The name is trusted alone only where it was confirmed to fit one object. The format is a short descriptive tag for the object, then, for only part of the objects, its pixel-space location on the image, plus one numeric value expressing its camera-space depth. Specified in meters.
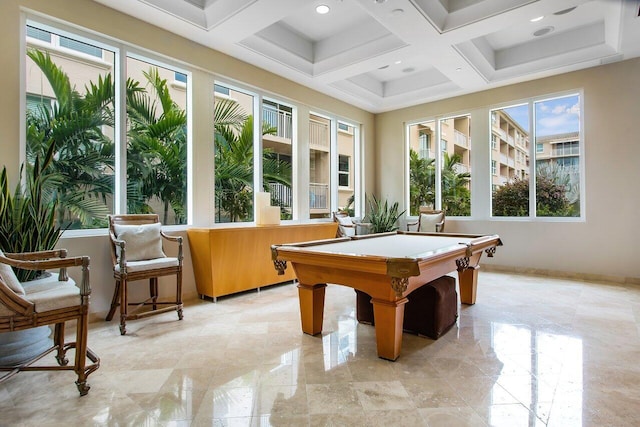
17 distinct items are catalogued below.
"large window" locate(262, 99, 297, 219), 5.50
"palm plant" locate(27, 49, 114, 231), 3.38
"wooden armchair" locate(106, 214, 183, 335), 3.18
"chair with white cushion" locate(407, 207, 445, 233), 6.29
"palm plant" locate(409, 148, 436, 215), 7.19
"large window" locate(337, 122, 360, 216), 7.24
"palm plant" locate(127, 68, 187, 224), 4.04
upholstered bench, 2.95
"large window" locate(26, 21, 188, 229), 3.42
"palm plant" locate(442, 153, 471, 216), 6.66
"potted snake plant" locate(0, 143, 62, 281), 2.60
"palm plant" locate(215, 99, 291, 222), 4.90
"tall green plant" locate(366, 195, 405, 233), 6.95
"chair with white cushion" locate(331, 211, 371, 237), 5.96
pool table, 2.31
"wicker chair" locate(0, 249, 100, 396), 1.88
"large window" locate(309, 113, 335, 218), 6.44
